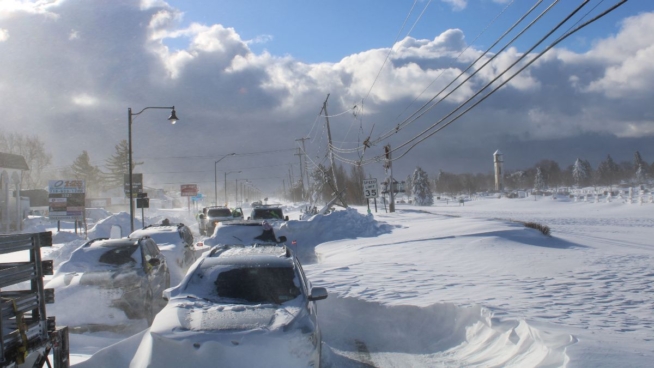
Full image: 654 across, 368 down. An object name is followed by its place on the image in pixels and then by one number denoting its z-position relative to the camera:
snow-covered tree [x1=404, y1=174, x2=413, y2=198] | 175.88
